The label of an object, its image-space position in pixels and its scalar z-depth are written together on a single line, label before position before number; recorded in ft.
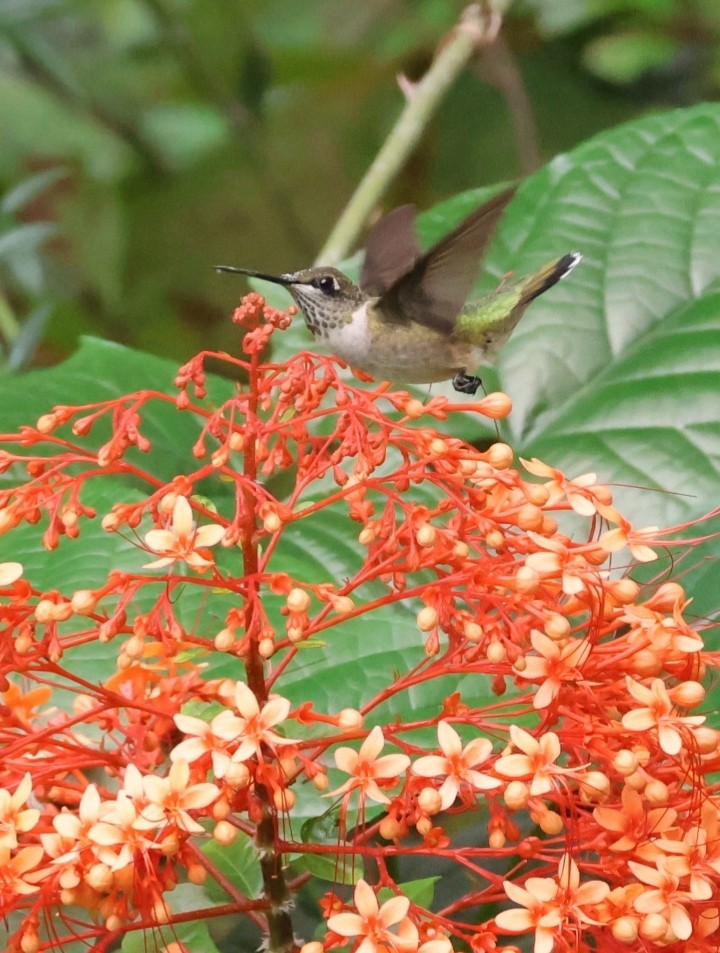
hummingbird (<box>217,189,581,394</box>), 10.52
